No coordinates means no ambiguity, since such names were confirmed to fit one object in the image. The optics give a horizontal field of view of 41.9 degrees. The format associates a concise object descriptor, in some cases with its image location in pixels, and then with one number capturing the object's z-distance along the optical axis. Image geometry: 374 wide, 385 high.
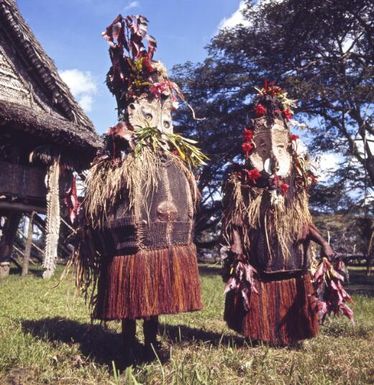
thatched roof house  9.50
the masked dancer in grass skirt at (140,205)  3.10
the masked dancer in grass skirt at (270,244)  3.89
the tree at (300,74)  13.73
